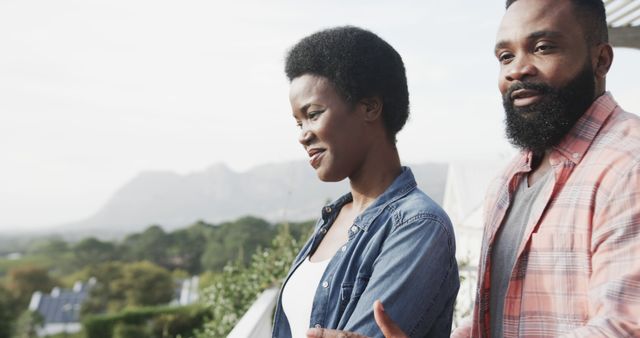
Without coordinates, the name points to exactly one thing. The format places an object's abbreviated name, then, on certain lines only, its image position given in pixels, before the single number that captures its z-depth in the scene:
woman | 1.30
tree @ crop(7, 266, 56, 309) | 70.06
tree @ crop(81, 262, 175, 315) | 55.47
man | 1.13
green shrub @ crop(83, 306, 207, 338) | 25.60
